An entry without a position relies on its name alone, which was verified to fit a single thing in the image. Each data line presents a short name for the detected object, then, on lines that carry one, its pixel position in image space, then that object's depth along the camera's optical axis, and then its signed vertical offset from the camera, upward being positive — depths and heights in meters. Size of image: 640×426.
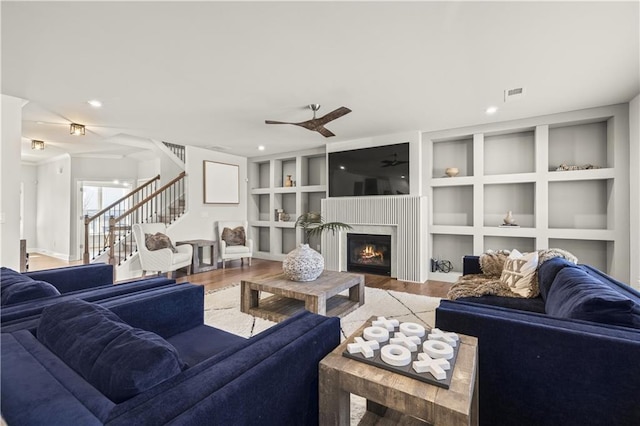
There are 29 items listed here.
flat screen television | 5.16 +0.81
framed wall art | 6.50 +0.72
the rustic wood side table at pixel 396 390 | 0.90 -0.60
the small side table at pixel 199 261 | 5.54 -0.89
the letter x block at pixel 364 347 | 1.14 -0.55
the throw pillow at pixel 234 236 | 6.35 -0.52
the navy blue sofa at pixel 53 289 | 1.41 -0.51
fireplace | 5.43 -0.78
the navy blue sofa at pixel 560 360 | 1.18 -0.64
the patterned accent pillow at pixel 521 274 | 2.51 -0.54
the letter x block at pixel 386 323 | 1.39 -0.54
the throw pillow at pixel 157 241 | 5.02 -0.51
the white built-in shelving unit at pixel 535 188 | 3.85 +0.42
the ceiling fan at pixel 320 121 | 3.32 +1.15
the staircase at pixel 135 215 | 5.29 -0.05
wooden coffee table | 2.80 -0.85
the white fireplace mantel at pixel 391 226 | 4.95 -0.23
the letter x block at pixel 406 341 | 1.19 -0.55
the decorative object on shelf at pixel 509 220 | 4.53 -0.09
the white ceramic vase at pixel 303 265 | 3.17 -0.57
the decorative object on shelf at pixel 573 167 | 4.08 +0.67
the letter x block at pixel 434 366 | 1.00 -0.55
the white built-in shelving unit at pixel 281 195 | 6.84 +0.47
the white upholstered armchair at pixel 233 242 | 6.03 -0.64
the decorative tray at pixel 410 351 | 1.04 -0.55
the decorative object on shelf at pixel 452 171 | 4.91 +0.73
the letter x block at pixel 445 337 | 1.23 -0.55
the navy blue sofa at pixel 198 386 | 0.70 -0.49
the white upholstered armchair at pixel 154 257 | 4.82 -0.75
